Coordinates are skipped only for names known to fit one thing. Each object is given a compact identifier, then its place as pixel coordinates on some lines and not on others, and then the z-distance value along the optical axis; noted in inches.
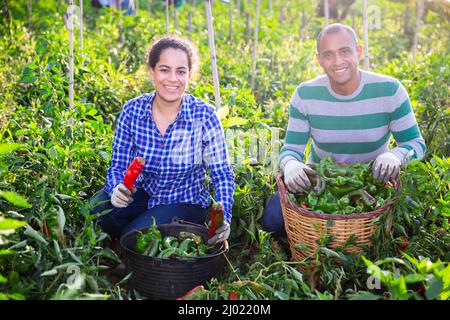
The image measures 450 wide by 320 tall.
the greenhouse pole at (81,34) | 157.6
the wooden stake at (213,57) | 129.0
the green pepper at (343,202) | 92.7
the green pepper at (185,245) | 91.3
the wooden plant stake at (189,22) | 237.1
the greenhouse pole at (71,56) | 111.7
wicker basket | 90.1
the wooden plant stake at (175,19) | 241.1
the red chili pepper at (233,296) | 79.8
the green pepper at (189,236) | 93.7
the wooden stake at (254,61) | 181.6
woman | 98.9
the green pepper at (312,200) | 94.7
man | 101.4
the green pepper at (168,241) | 91.5
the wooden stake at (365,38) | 150.9
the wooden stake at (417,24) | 190.7
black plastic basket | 87.5
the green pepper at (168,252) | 89.0
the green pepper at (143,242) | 91.9
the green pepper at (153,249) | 90.3
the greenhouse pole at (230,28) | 235.3
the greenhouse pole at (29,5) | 198.0
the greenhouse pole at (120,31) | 216.1
